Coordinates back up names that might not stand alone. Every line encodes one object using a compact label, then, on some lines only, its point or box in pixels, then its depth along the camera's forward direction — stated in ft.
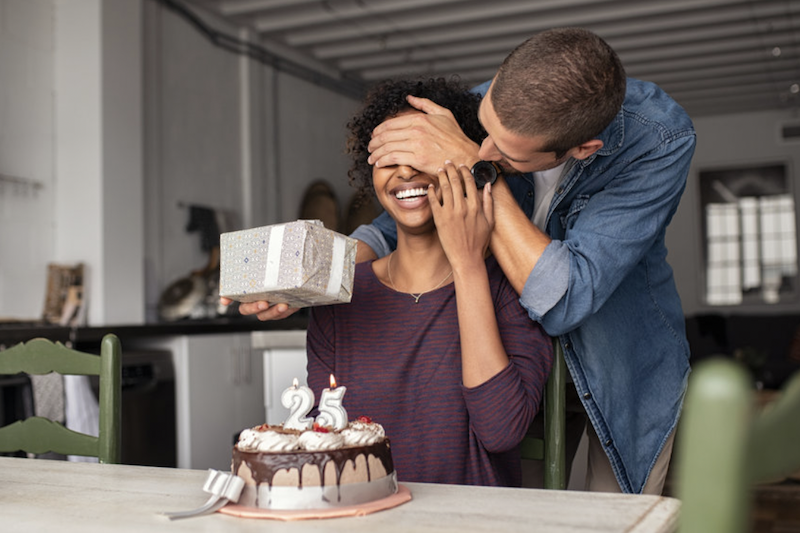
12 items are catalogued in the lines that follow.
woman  4.37
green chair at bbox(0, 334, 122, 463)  5.08
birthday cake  3.05
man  4.09
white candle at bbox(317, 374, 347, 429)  3.34
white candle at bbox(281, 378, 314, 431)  3.40
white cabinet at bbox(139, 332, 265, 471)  13.21
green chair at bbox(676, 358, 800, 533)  1.26
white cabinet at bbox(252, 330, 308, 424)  8.79
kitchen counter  10.23
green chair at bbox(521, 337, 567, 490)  4.62
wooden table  2.82
